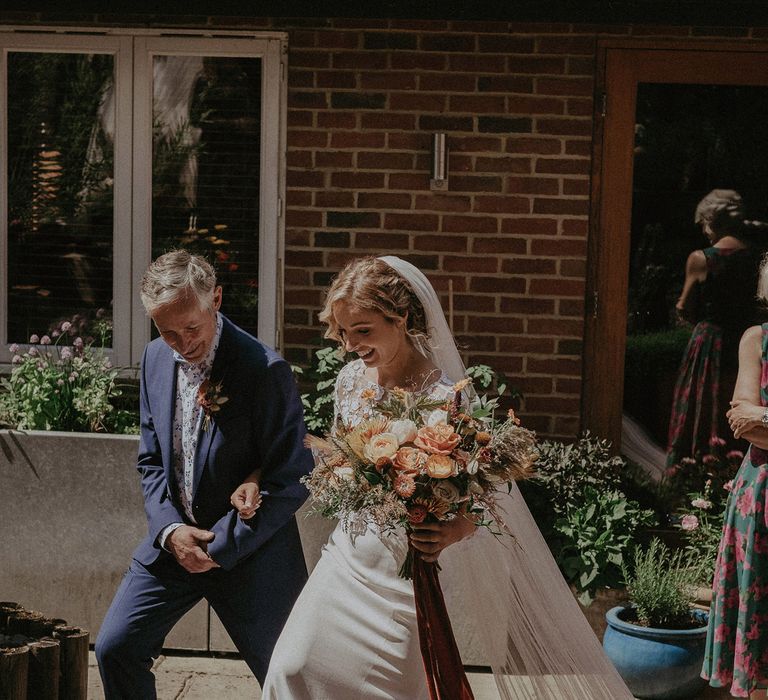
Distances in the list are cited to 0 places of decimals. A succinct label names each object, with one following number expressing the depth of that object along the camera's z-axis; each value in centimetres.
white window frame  596
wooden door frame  584
